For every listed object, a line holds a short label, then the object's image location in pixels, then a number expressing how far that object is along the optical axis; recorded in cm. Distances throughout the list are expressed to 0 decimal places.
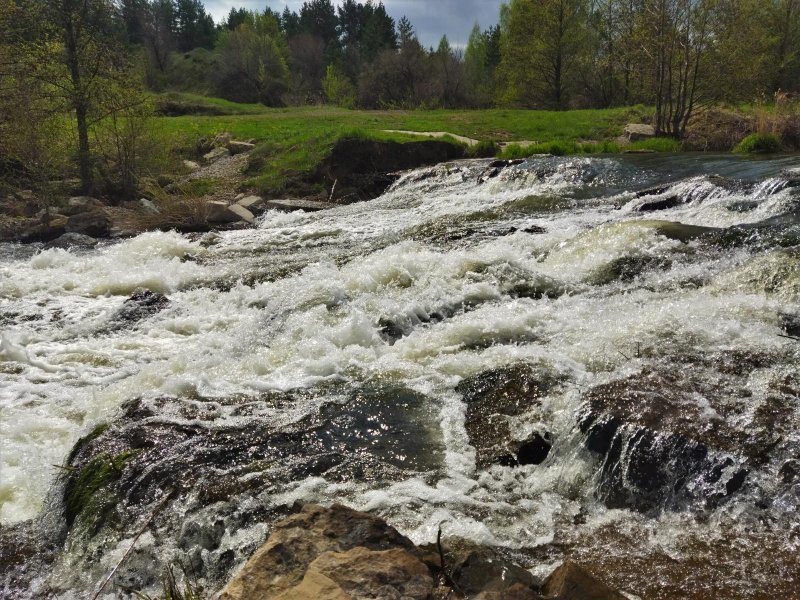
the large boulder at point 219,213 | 1501
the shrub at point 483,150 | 2028
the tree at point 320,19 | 7388
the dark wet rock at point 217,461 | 373
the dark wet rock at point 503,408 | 439
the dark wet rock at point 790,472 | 361
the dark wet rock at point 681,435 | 370
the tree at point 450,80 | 4594
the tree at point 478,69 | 4706
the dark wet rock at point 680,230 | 841
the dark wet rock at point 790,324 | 561
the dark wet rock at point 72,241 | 1322
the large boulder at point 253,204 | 1625
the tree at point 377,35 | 5931
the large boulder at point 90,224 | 1410
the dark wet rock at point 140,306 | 828
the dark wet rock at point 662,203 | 1102
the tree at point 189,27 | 7056
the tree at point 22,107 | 1406
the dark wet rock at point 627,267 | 781
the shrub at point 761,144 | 1639
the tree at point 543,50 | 3862
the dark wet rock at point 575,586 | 255
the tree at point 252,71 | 5100
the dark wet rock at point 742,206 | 971
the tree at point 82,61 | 1546
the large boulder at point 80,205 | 1510
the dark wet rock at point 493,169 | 1596
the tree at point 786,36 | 3334
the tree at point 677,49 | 1869
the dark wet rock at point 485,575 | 264
